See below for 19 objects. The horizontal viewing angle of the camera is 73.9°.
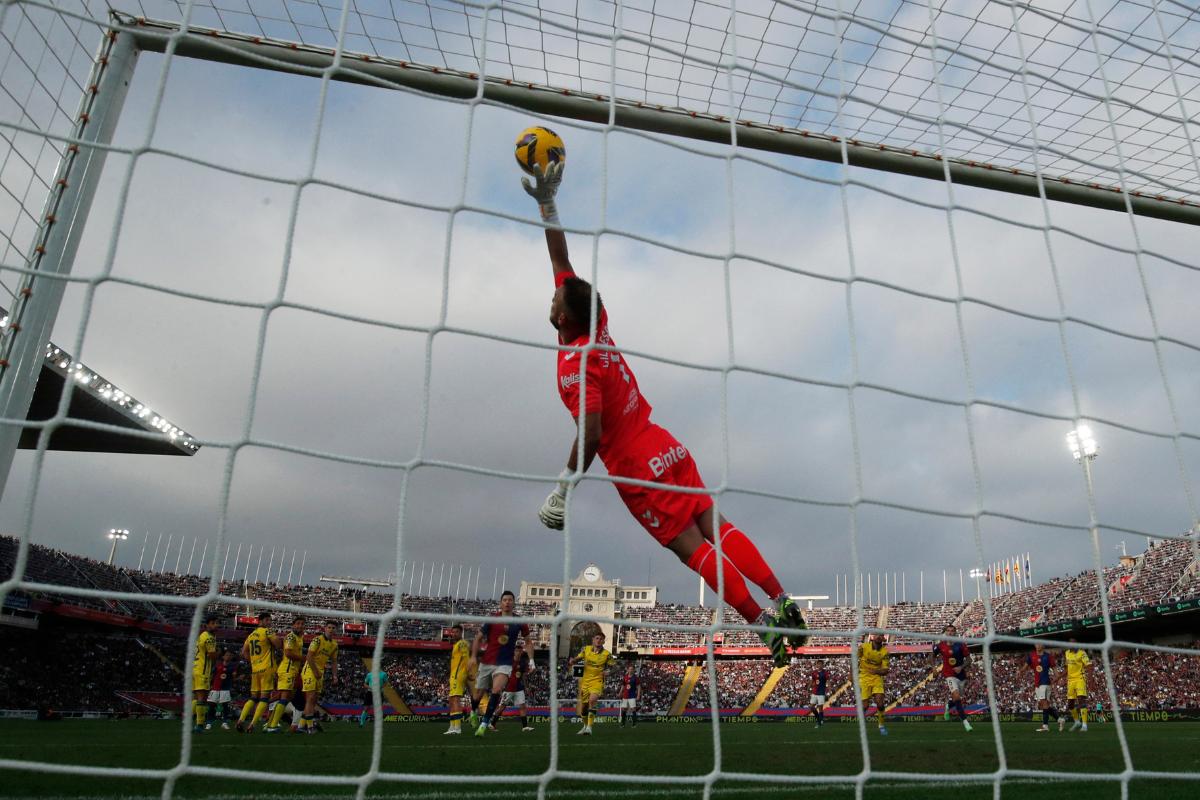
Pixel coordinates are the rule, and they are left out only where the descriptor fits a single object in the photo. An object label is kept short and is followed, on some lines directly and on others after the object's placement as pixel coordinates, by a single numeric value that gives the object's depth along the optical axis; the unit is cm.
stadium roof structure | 1458
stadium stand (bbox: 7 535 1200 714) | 2242
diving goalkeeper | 330
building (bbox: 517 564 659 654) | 4894
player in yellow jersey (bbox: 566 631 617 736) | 1137
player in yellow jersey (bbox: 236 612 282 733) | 973
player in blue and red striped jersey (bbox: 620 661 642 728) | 1723
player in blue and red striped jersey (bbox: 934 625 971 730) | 1211
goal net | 287
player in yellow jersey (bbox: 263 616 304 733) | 919
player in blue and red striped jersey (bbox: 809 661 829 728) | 1614
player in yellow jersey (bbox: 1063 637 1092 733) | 1202
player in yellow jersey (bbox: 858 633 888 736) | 1173
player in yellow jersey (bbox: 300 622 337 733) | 941
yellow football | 324
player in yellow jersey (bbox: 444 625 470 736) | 1008
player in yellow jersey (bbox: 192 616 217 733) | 1030
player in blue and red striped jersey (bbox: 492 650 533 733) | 1021
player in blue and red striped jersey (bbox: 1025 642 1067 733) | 1263
